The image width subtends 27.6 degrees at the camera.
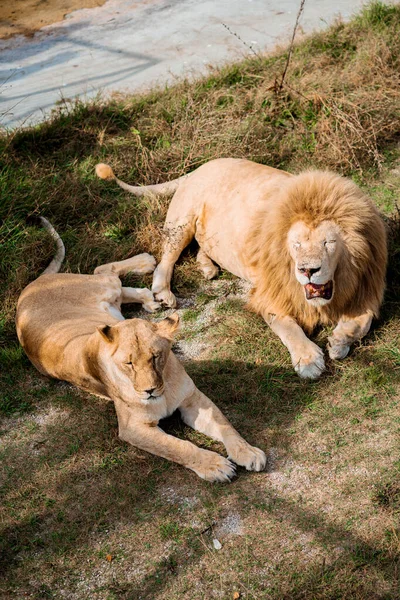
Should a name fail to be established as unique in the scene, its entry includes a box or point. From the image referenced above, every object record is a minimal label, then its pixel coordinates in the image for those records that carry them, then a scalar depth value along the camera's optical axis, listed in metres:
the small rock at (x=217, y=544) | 3.17
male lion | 3.95
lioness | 3.40
